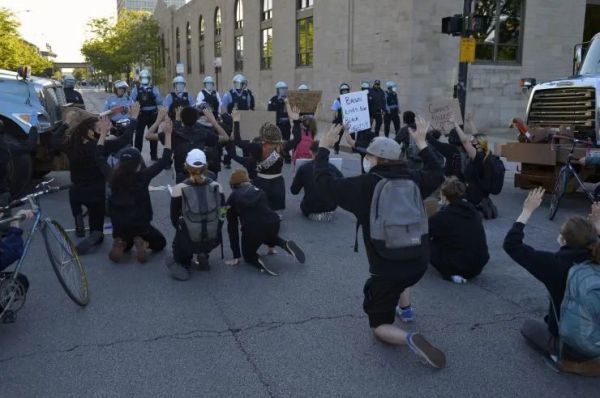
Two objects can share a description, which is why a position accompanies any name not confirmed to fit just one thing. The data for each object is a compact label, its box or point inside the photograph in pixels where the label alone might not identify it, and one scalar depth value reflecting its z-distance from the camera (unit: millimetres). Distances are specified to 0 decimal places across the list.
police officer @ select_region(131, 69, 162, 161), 13688
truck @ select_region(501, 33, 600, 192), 9227
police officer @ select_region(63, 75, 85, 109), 15072
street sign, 14203
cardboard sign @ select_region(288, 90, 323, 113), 10508
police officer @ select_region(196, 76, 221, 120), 14836
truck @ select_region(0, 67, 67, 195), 8469
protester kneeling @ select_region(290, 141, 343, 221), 8180
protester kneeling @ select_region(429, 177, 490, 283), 5629
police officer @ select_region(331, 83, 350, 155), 15852
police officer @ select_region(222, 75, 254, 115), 14570
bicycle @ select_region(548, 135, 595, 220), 8484
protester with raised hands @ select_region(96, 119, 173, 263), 6066
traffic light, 14130
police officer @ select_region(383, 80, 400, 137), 18800
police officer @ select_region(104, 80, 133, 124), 12129
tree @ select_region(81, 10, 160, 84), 60812
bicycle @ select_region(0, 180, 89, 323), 4404
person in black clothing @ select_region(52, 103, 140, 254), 6762
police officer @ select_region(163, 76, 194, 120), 13312
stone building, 20688
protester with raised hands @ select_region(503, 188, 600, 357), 3711
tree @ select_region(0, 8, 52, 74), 23984
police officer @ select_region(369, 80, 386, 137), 17766
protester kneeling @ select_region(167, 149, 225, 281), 5617
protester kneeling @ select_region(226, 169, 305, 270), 6023
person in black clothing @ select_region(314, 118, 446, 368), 3898
